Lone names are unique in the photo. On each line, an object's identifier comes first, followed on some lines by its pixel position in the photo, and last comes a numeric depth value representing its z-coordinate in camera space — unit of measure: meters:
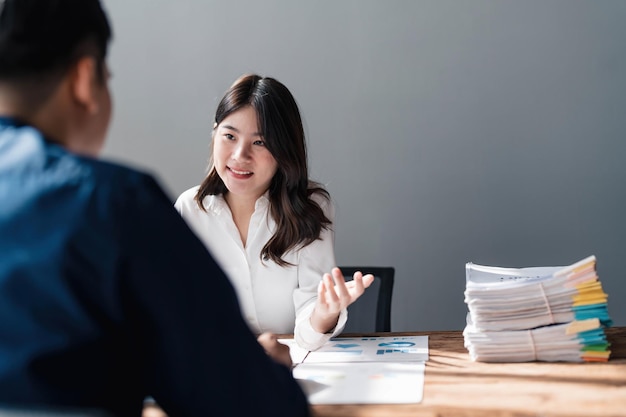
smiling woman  2.27
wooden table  1.26
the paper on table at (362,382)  1.38
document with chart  1.70
